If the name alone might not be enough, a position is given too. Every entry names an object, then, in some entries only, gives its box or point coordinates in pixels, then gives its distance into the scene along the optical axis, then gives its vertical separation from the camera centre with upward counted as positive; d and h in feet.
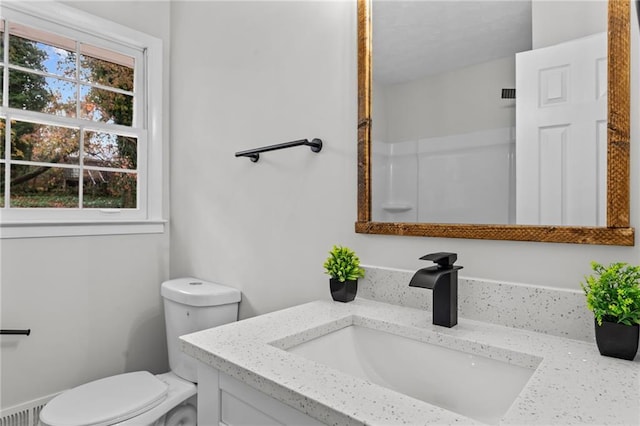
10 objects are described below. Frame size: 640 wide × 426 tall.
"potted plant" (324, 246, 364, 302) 3.88 -0.59
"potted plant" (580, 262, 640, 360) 2.37 -0.59
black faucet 3.05 -0.61
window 5.55 +1.45
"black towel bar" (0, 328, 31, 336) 5.16 -1.60
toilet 4.27 -2.18
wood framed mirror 2.68 +0.36
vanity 1.89 -0.94
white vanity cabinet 2.21 -1.20
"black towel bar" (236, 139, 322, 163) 4.35 +0.79
